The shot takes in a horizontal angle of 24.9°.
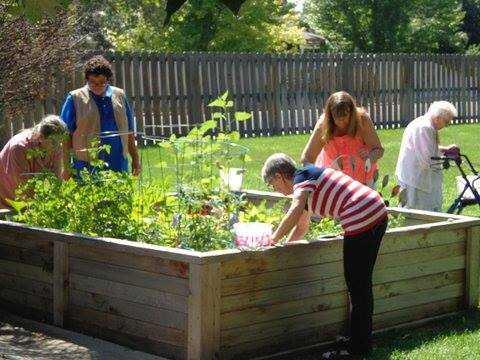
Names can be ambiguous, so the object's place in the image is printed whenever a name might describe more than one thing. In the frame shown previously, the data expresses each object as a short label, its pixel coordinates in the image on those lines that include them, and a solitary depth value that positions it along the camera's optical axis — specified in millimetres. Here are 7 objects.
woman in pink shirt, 7645
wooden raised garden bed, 5883
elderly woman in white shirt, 9016
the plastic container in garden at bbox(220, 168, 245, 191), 7184
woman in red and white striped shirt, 6016
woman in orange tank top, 7781
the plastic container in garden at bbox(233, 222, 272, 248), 6043
